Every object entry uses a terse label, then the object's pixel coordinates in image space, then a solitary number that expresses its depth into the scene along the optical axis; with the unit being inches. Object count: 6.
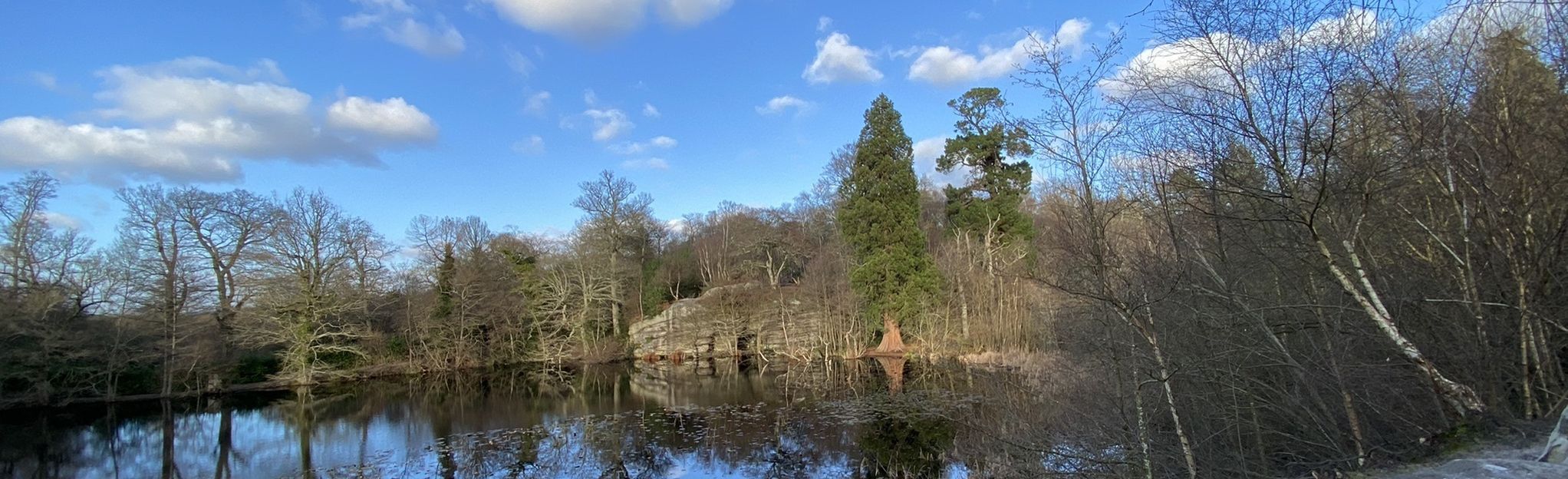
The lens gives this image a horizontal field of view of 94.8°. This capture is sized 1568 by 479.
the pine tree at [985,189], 1055.6
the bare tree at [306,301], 1112.2
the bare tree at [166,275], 991.6
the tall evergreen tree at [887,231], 1122.0
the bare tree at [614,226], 1465.3
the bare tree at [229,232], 1096.8
